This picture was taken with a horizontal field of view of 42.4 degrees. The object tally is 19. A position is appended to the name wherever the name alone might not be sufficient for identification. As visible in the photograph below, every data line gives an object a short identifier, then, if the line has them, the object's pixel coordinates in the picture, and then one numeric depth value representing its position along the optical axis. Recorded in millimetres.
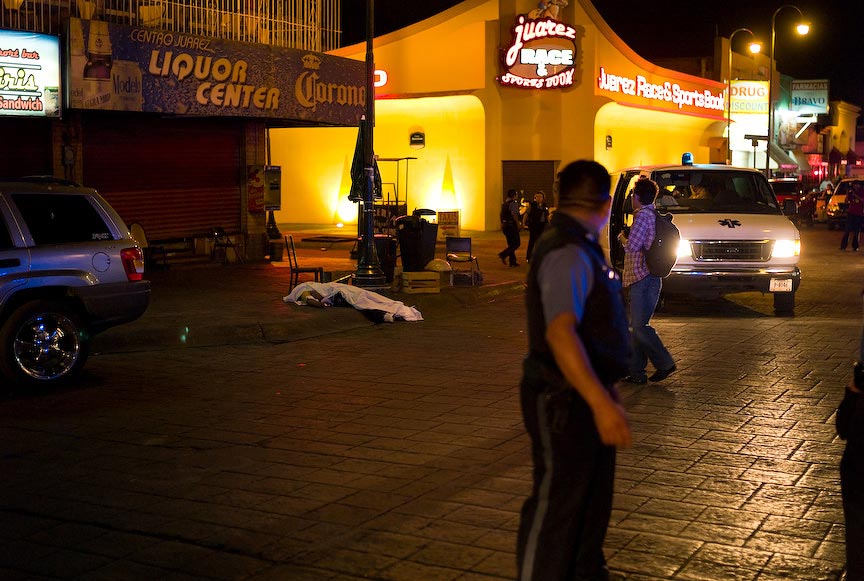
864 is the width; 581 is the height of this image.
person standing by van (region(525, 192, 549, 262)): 22203
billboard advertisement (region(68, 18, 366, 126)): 17281
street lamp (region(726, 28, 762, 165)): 42366
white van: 15367
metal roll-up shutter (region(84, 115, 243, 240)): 19156
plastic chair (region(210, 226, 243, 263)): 21469
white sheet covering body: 15031
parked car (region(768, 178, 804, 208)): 41500
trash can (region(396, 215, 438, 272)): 18438
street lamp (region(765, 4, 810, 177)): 42750
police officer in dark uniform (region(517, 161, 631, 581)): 4137
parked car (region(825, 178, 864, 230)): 39719
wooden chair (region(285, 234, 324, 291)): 16719
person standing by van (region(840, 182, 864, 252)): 27391
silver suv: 10039
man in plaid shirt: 9914
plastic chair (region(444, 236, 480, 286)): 19109
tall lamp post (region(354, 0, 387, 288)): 16953
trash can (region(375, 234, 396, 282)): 17953
